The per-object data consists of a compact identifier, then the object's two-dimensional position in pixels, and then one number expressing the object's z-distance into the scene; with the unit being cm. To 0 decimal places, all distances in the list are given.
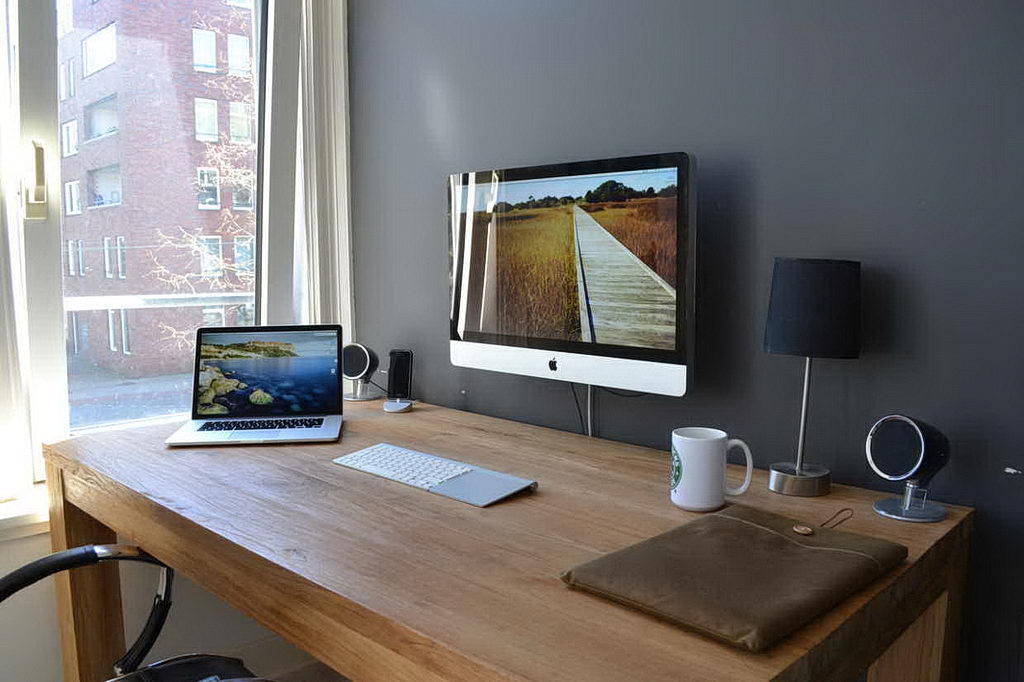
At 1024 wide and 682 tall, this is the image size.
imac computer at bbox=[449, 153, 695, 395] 157
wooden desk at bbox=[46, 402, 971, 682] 91
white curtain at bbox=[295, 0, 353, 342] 251
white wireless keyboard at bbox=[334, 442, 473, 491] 153
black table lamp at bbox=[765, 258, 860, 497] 136
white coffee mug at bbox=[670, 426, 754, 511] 132
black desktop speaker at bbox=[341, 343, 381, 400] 230
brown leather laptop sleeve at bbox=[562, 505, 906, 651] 91
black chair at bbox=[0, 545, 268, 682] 143
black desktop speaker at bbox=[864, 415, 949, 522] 126
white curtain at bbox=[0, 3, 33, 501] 196
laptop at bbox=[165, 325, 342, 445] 202
